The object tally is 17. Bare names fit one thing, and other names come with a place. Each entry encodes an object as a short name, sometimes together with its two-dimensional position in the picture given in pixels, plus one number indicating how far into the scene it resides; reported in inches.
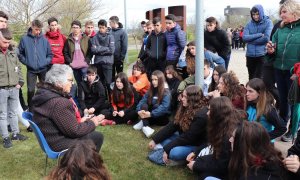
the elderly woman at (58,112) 101.3
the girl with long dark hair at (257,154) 73.7
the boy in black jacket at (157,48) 202.9
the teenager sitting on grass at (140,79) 201.3
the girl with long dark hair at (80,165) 63.9
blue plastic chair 101.1
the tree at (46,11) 488.5
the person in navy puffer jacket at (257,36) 171.3
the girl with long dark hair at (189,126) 116.1
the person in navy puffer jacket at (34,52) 179.7
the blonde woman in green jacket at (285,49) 126.3
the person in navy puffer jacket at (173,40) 192.8
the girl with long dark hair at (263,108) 113.3
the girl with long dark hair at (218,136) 95.9
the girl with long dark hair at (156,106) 170.8
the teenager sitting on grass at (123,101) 183.2
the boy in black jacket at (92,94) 193.7
